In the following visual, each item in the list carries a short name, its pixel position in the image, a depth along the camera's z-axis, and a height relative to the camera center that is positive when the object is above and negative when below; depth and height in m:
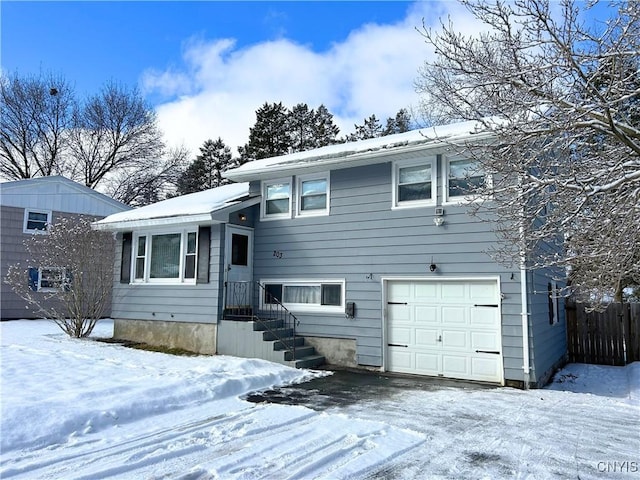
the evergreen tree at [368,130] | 26.87 +9.92
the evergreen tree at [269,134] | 28.73 +10.18
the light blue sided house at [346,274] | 8.09 +0.32
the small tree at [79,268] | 11.49 +0.43
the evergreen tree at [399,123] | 24.45 +9.60
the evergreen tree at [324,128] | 27.64 +10.31
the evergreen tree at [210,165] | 30.72 +8.68
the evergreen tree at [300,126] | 28.52 +10.66
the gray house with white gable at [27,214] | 14.95 +2.48
